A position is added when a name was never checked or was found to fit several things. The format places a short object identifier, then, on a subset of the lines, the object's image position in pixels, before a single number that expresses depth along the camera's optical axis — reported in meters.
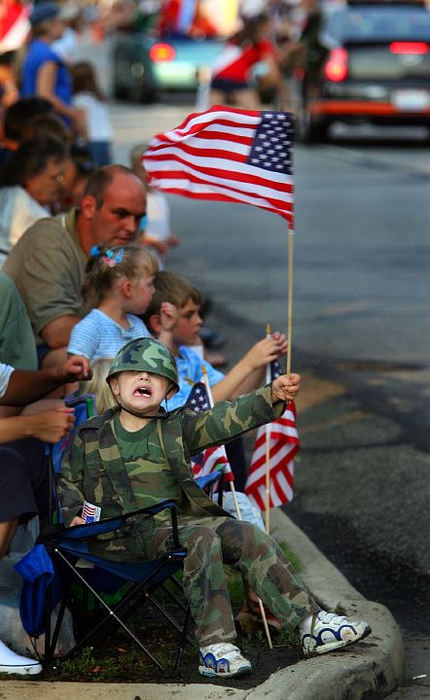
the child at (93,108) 28.58
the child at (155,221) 19.67
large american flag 11.55
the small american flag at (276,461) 12.38
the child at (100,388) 11.75
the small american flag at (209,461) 11.41
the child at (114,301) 12.54
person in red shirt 40.84
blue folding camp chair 9.83
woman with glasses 16.59
